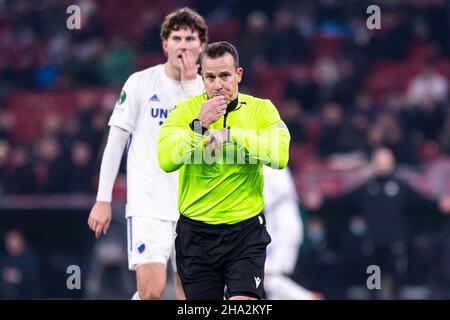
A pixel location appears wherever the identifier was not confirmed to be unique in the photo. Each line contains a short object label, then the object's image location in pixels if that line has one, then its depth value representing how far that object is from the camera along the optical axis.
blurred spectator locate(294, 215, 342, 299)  14.98
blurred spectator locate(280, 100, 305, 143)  17.48
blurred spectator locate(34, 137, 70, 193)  15.72
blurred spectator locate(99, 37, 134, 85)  19.55
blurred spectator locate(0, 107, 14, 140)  18.09
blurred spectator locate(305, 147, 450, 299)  14.73
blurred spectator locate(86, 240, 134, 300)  14.45
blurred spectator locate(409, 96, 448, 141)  17.23
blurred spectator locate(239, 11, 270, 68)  19.47
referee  6.57
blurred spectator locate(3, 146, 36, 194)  15.98
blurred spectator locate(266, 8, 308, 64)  19.55
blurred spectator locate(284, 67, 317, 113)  18.72
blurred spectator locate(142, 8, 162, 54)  19.58
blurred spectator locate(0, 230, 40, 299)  14.36
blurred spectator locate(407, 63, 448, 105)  18.12
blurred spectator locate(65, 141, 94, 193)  15.60
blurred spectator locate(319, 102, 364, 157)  16.78
